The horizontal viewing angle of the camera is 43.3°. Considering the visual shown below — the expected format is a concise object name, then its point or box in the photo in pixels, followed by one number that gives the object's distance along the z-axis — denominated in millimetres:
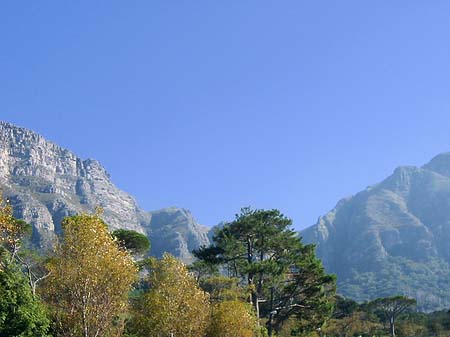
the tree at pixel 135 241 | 66125
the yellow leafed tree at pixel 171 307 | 31516
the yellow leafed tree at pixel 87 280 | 24594
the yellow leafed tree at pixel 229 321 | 36844
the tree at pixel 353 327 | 92375
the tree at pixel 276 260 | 52562
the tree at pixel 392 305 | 100688
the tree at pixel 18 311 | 25547
